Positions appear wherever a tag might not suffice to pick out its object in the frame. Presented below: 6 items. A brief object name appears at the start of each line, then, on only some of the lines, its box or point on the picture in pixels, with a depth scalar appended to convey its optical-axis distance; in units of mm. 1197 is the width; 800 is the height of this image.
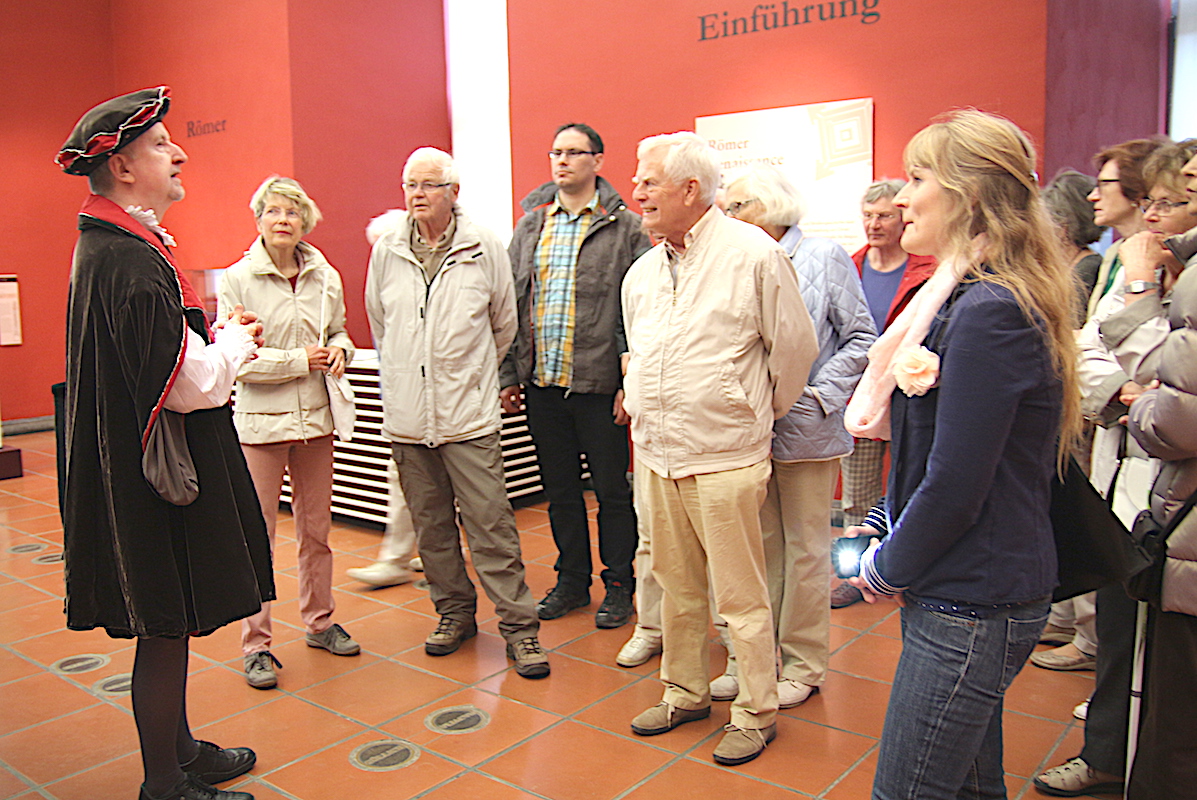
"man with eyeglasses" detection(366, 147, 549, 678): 3543
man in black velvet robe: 2357
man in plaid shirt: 4031
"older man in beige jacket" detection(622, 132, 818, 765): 2777
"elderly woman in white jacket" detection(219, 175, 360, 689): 3531
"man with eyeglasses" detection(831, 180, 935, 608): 4082
